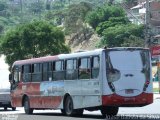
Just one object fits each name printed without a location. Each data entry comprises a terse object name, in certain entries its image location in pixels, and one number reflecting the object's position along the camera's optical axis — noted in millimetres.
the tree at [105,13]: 122250
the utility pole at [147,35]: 47684
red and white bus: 23391
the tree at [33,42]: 80125
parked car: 36031
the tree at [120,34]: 101700
